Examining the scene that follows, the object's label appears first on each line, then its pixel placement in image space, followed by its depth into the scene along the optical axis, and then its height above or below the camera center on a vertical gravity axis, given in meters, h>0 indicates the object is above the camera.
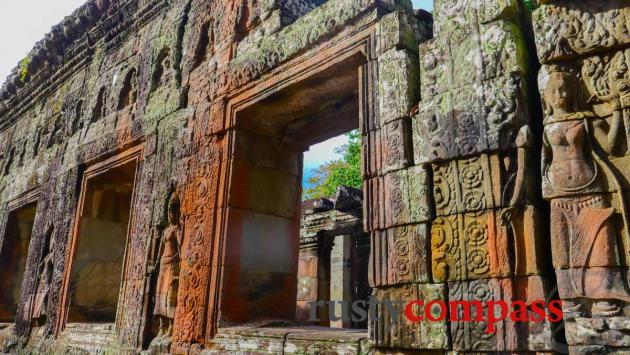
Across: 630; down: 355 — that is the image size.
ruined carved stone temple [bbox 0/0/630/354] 2.55 +0.94
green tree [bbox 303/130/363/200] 19.30 +5.27
